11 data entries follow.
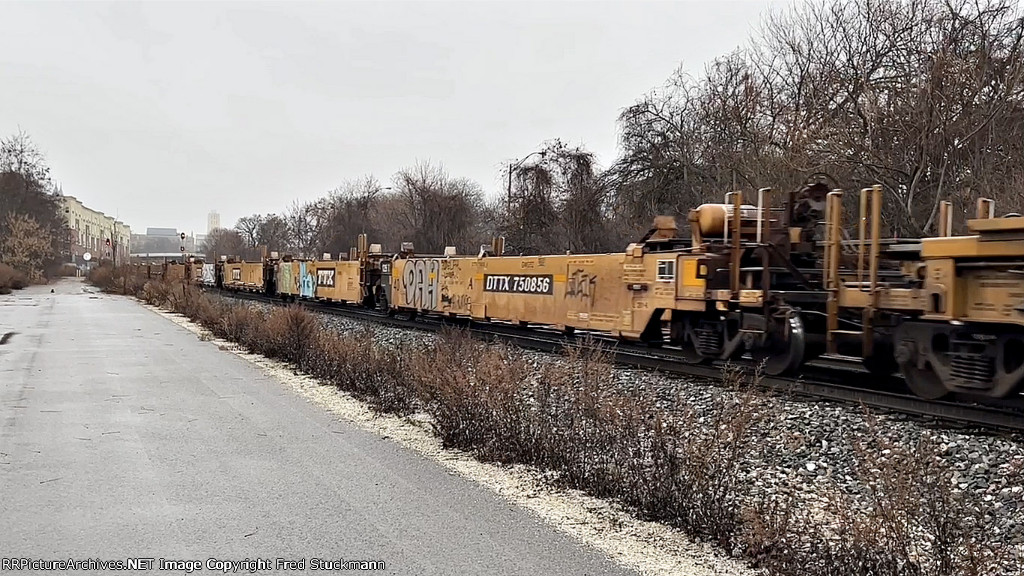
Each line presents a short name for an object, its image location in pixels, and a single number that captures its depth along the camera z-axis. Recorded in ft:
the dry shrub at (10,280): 181.19
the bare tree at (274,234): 296.32
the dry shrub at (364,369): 33.71
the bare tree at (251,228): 333.83
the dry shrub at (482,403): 25.23
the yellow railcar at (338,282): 94.60
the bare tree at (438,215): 170.09
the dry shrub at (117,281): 169.67
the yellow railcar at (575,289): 42.34
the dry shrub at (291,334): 48.19
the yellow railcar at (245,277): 143.84
